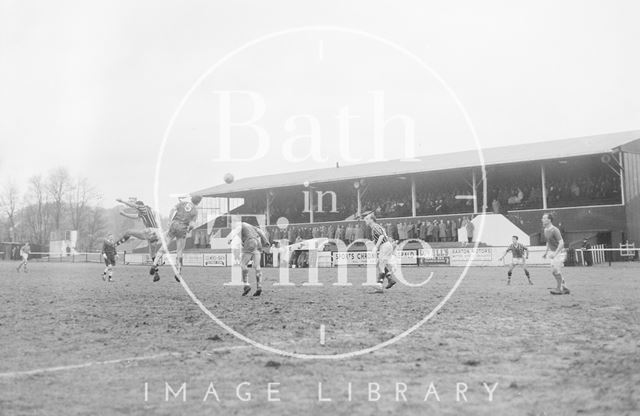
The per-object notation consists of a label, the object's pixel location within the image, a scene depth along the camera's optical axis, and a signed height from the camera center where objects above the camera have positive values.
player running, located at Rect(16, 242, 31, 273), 37.18 +0.97
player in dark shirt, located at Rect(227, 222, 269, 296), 16.31 +0.57
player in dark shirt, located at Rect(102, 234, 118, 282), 25.36 +0.67
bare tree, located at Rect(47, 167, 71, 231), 62.49 +8.15
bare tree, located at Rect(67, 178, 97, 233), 64.29 +7.01
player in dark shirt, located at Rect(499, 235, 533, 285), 22.14 +0.39
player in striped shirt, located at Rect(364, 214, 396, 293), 18.14 +0.31
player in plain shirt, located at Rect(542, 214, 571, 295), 16.73 +0.29
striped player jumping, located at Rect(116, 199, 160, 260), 21.50 +1.50
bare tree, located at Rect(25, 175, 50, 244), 66.90 +6.90
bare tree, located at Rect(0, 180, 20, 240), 86.06 +8.41
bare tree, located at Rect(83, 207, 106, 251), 86.44 +5.81
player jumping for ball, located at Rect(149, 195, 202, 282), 19.34 +1.38
